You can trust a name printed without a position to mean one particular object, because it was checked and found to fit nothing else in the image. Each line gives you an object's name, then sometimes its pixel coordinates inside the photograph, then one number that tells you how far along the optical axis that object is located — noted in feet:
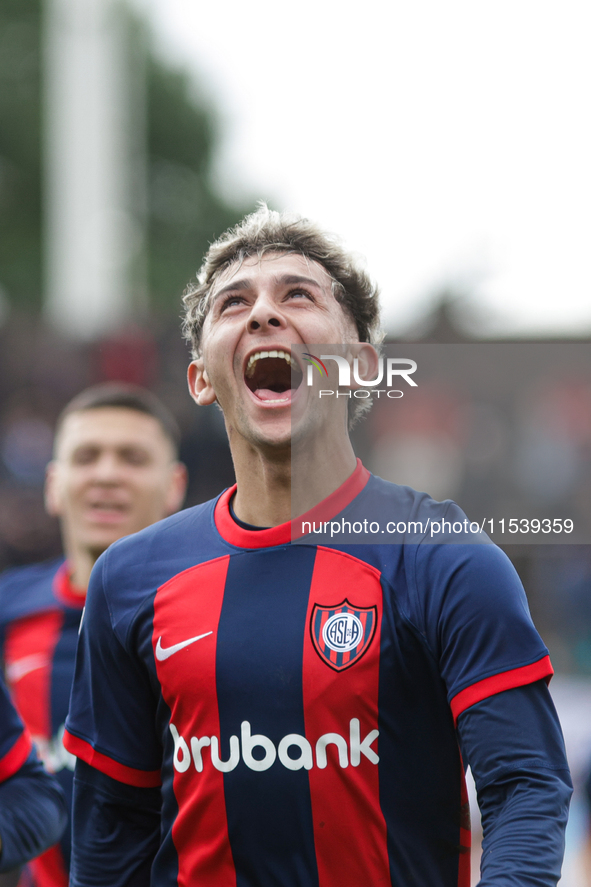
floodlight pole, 82.28
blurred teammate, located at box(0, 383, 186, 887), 25.04
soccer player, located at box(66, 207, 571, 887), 12.57
